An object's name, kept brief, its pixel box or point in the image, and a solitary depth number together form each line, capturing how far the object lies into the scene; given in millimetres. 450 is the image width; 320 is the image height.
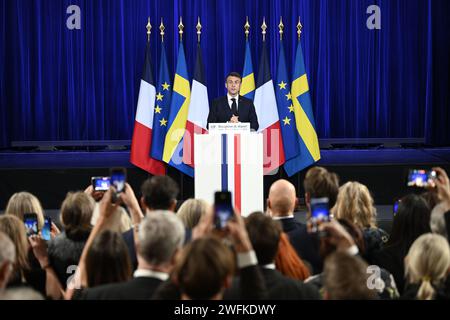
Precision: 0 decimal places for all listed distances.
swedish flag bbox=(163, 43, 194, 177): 19781
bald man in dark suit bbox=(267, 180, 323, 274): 9352
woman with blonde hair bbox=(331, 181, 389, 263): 9742
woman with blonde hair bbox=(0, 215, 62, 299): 8141
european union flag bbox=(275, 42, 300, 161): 19953
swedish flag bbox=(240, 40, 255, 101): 20547
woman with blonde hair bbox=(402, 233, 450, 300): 7012
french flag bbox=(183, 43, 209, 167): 19797
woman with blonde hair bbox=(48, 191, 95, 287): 8875
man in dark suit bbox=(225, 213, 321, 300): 6457
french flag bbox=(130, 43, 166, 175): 20047
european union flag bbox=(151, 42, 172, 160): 20047
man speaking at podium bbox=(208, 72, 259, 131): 18156
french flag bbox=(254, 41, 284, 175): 19797
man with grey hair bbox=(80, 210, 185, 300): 6281
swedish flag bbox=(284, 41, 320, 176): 19937
